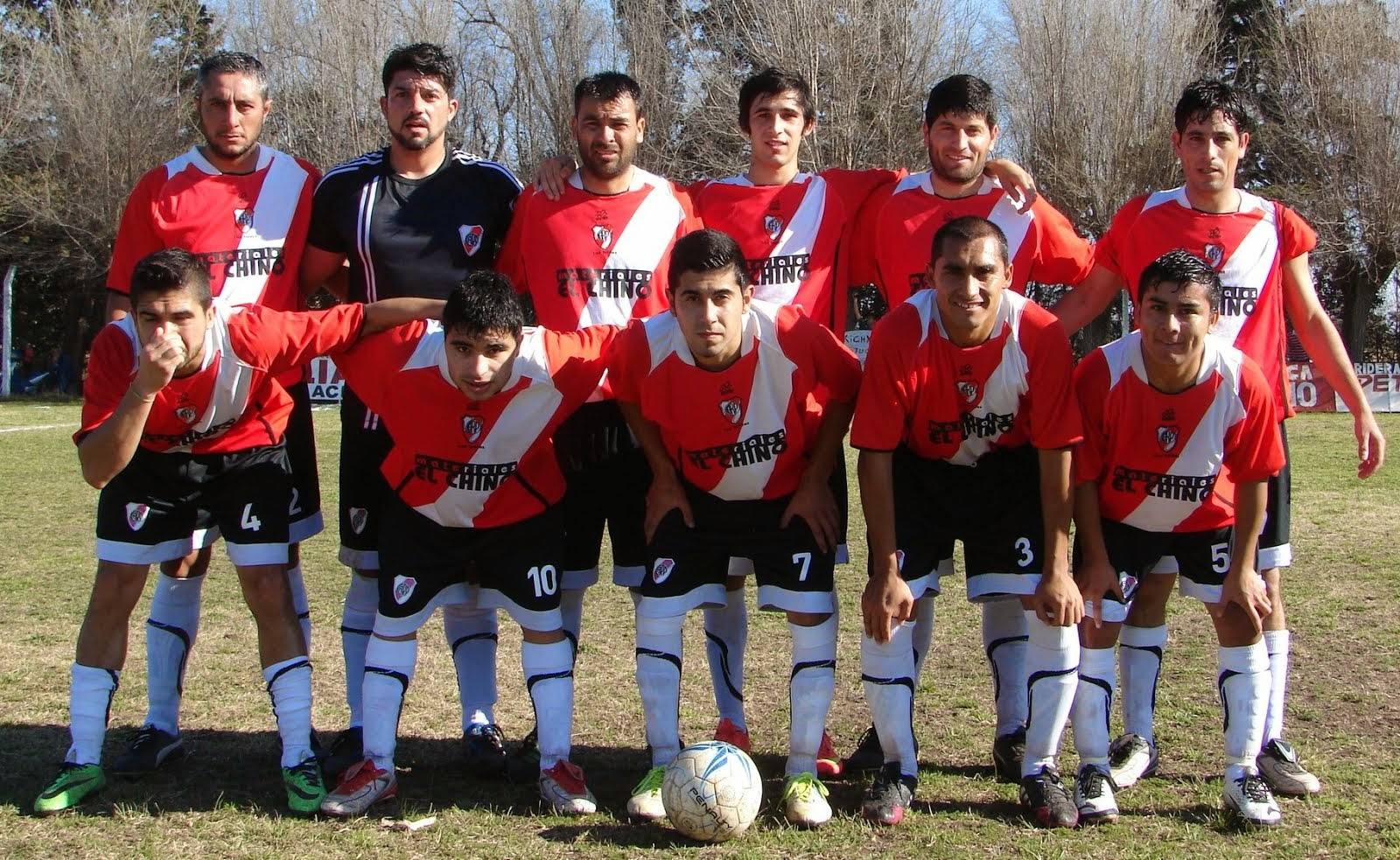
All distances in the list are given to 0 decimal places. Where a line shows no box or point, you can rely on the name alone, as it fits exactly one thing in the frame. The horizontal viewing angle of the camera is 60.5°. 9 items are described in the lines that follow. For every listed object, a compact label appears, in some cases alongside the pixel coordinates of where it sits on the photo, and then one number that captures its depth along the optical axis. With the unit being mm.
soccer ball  3543
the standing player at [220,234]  4414
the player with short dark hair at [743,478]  3949
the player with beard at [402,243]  4465
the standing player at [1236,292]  4129
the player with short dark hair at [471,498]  4020
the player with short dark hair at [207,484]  3953
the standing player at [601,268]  4395
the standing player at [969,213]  4328
